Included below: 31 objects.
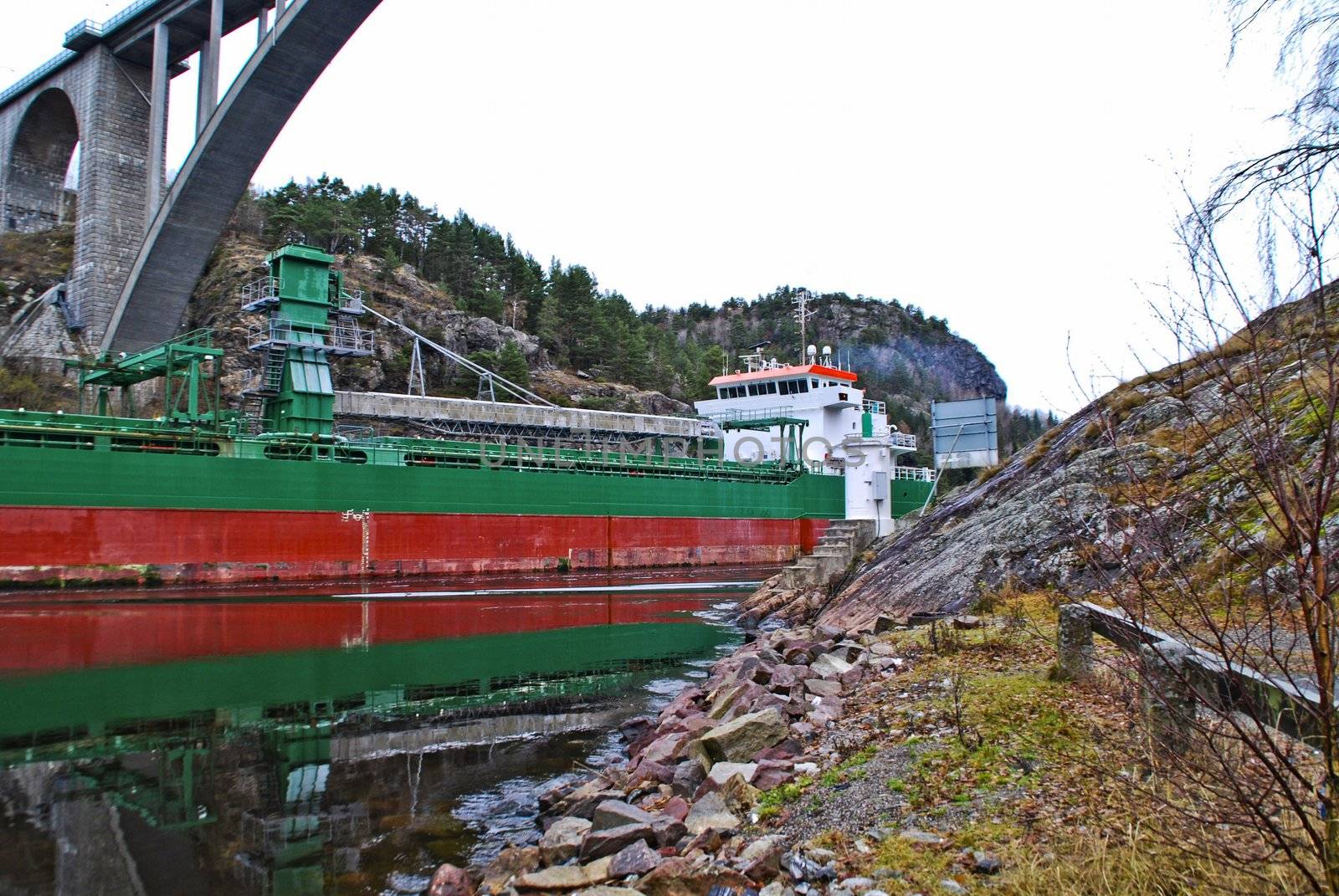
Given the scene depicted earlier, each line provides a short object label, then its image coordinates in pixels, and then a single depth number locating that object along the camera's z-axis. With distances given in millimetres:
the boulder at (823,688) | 6819
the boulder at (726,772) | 4863
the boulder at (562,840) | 4484
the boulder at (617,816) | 4523
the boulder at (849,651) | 8258
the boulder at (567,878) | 3998
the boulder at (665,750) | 6289
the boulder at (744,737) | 5406
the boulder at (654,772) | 5777
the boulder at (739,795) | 4488
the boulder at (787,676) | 7250
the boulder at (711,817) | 4242
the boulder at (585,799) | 5523
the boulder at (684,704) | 8234
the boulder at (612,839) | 4270
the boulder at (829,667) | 7633
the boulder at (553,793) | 6133
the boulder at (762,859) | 3516
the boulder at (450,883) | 4367
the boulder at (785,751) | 5320
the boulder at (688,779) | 5316
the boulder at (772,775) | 4758
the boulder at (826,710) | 5952
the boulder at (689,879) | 3523
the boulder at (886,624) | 9930
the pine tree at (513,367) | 49406
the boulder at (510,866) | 4465
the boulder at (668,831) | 4250
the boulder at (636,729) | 8219
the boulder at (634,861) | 3910
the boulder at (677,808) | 4855
